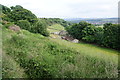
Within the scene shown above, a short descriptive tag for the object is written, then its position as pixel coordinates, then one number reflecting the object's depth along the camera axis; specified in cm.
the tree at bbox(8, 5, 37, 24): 2047
